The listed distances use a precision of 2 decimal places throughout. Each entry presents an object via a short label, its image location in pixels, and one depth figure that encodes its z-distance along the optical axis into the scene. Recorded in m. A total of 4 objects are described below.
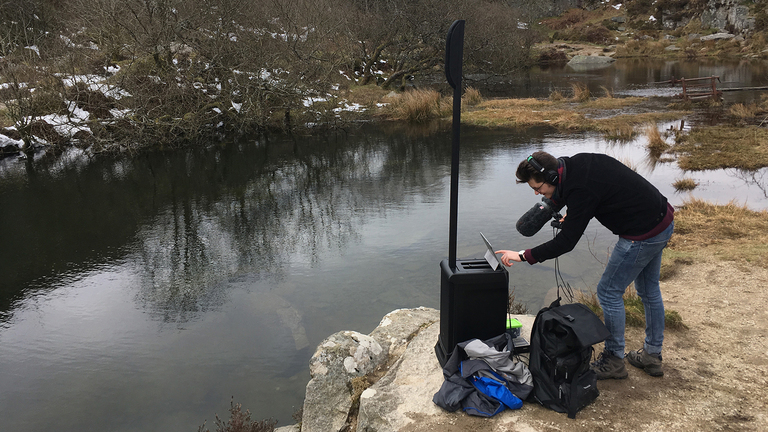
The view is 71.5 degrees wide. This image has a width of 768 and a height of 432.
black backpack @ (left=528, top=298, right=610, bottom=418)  3.09
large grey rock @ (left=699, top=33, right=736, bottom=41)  41.31
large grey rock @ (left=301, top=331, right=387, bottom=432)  3.98
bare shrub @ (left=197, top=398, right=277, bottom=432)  3.96
